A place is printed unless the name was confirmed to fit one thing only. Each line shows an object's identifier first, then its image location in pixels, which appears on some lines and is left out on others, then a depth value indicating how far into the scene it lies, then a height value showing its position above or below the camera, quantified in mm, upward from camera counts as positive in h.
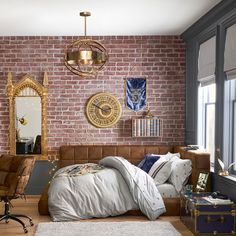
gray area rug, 5266 -1333
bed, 7648 -541
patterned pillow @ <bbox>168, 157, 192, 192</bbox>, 6387 -748
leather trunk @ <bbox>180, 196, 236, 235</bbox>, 5098 -1111
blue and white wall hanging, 7805 +486
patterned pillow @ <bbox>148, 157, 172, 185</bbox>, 6555 -753
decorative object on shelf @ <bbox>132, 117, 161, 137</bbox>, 7715 -107
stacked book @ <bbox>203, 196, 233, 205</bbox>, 5109 -924
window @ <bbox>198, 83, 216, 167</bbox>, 6676 +56
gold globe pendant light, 5195 +746
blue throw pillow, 7043 -660
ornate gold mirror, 7664 +162
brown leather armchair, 5645 -784
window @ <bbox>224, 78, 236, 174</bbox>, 5656 -14
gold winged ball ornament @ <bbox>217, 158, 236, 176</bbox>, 5457 -589
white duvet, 5938 -1018
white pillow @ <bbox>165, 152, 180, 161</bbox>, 7056 -549
